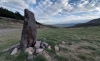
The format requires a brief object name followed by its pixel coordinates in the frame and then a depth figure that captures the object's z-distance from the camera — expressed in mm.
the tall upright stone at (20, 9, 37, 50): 2373
